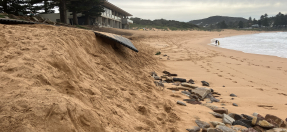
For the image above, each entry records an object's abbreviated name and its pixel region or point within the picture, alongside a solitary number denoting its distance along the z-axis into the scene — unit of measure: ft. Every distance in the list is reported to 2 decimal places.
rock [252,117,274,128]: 8.63
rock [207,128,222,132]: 7.46
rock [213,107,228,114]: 10.17
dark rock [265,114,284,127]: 9.08
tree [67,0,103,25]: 56.75
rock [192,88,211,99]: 12.78
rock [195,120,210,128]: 8.26
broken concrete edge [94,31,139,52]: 15.38
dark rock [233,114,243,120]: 9.61
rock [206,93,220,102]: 12.50
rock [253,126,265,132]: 8.61
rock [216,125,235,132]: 8.00
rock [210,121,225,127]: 8.57
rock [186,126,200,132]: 7.74
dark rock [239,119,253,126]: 8.95
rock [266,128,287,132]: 8.26
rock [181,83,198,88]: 14.73
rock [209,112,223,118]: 9.66
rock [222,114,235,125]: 9.01
